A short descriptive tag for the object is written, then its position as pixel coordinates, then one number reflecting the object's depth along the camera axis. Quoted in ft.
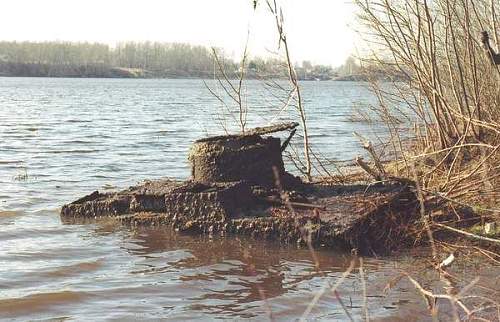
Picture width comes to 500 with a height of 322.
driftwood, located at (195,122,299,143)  25.88
